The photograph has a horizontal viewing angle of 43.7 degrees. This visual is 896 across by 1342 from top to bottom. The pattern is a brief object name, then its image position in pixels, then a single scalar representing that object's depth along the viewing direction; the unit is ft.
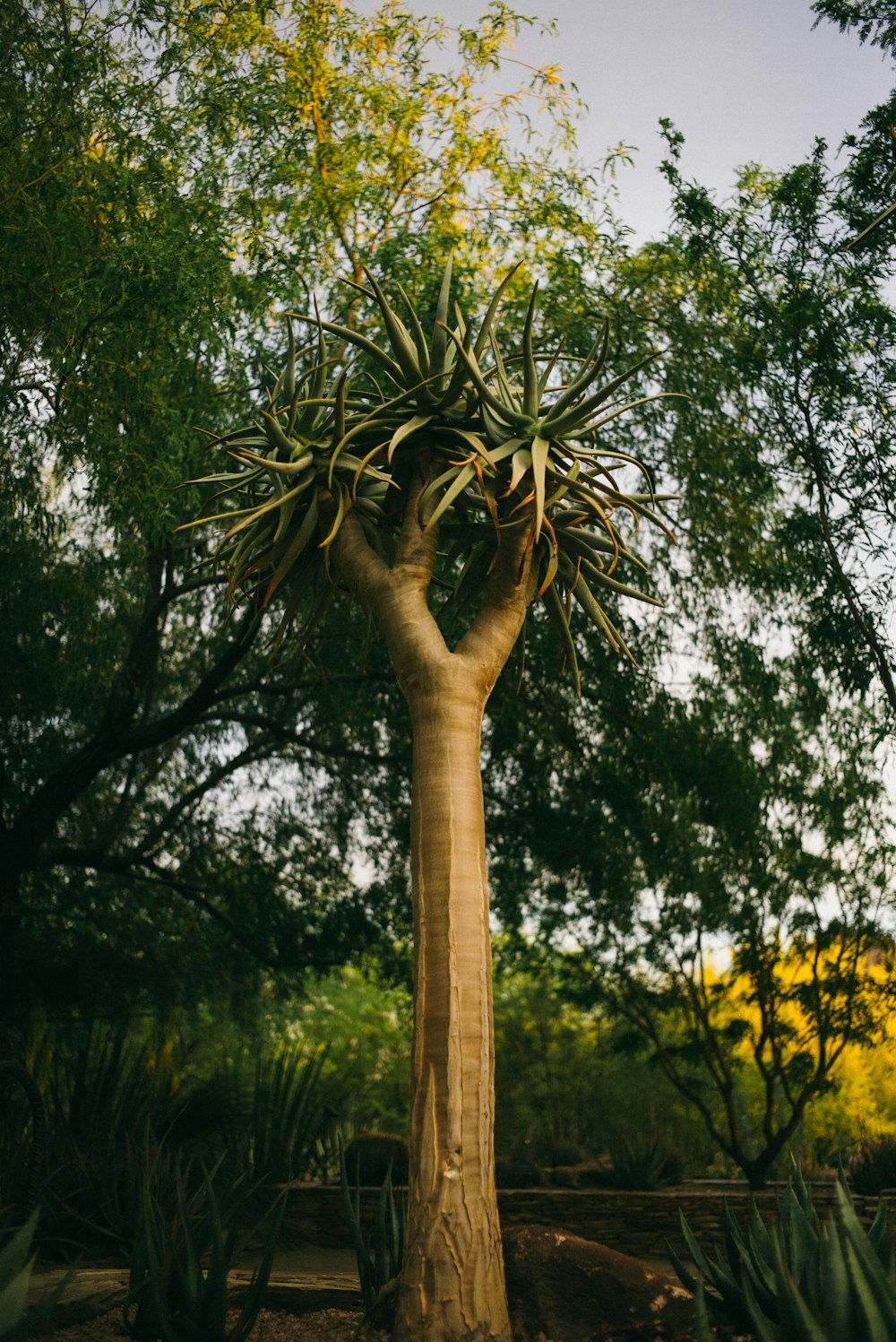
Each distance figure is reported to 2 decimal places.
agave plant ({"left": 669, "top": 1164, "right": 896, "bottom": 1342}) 9.67
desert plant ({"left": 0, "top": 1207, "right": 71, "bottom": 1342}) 8.99
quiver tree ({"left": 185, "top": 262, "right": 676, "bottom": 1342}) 12.35
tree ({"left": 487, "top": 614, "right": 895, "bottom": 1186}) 31.35
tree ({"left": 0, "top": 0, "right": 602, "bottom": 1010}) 22.93
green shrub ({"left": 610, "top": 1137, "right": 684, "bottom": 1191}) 32.40
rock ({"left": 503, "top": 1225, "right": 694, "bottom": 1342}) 13.26
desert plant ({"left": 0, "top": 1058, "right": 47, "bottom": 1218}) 15.69
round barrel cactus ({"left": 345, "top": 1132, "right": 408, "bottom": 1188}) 31.01
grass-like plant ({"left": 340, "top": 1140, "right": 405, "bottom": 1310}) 14.53
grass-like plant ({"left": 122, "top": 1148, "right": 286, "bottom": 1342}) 12.73
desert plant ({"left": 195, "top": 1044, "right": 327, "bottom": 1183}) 27.45
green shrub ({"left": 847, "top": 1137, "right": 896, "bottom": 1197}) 29.86
